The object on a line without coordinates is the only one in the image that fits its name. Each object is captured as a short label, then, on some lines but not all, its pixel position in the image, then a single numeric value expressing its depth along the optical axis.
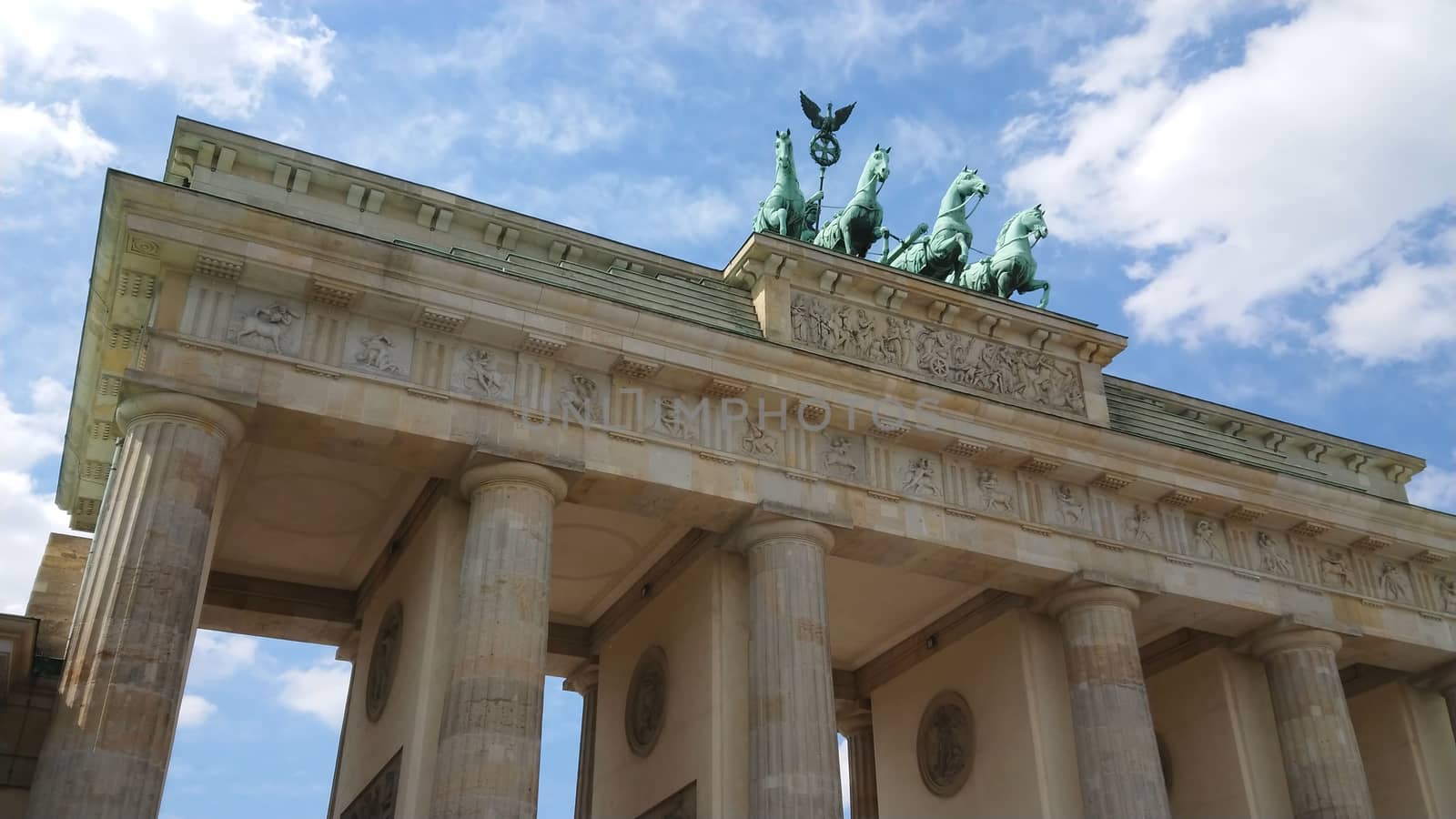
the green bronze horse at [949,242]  28.12
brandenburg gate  18.62
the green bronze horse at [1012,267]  28.23
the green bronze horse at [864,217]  26.97
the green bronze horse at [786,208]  26.73
